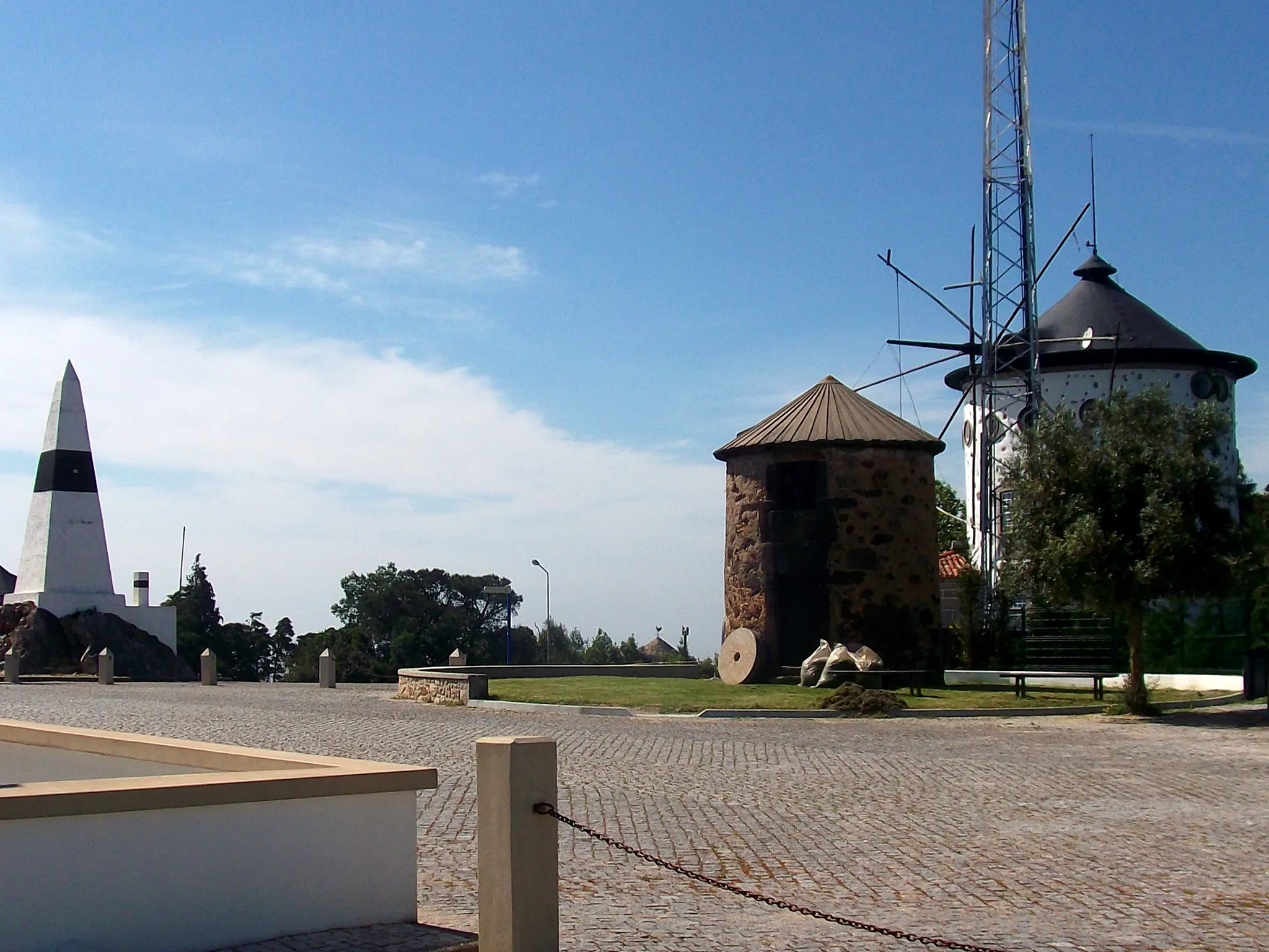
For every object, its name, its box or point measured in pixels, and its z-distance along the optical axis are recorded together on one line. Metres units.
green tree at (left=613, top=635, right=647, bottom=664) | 72.88
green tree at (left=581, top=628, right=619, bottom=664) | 75.75
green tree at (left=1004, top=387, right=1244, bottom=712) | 20.89
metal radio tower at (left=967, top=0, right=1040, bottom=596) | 44.94
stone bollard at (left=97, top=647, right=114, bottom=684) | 37.38
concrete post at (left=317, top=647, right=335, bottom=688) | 35.34
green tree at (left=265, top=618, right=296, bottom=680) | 78.25
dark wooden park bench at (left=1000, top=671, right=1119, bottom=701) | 25.52
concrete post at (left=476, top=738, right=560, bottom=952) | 6.27
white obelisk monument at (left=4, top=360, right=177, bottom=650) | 44.97
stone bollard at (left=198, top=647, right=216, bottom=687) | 36.97
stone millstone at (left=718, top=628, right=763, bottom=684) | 29.12
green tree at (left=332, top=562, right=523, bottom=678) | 74.94
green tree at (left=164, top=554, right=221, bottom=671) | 69.62
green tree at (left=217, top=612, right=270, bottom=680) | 69.75
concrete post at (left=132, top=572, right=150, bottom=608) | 48.44
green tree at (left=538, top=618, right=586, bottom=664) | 77.31
